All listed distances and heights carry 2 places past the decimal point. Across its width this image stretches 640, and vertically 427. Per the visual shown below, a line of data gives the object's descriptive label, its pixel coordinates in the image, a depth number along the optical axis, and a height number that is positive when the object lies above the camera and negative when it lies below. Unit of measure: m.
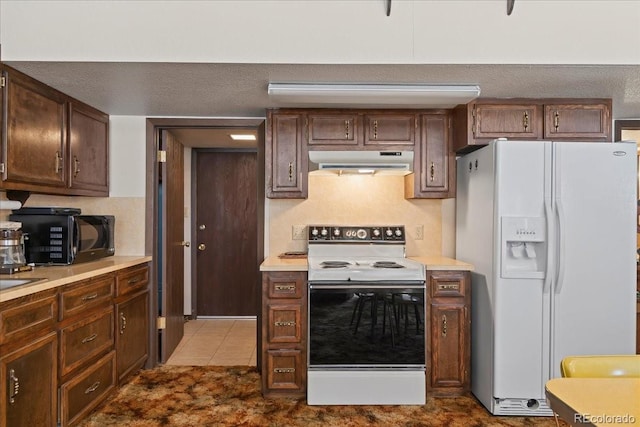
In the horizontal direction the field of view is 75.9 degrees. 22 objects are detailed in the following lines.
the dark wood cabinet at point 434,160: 3.08 +0.40
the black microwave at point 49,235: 2.58 -0.16
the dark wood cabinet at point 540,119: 2.84 +0.66
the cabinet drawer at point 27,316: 1.75 -0.49
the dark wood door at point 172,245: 3.47 -0.31
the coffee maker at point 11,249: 2.28 -0.22
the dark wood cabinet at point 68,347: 1.82 -0.74
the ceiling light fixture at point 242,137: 4.04 +0.76
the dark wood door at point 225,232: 4.78 -0.24
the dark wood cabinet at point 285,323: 2.74 -0.74
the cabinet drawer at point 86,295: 2.17 -0.49
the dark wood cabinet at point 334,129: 3.04 +0.62
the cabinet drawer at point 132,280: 2.75 -0.50
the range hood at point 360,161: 3.00 +0.38
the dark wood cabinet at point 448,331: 2.78 -0.80
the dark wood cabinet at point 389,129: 3.05 +0.63
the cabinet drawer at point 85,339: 2.19 -0.75
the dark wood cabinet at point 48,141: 2.22 +0.44
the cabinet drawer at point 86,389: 2.19 -1.04
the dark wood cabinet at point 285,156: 3.05 +0.42
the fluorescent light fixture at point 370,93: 2.51 +0.74
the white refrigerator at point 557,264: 2.53 -0.31
